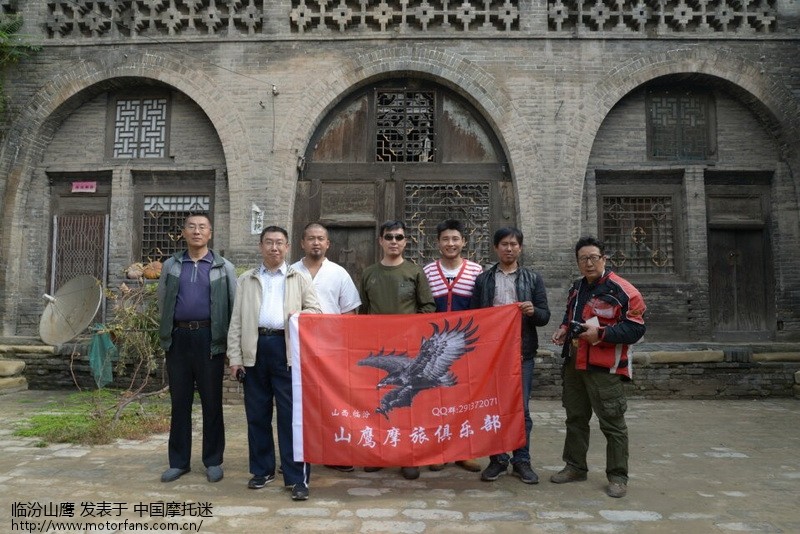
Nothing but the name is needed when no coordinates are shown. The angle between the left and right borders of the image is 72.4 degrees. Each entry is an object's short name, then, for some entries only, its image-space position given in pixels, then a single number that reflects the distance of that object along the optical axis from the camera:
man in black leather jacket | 4.33
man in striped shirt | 4.67
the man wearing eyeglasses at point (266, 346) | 4.10
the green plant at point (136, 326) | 6.66
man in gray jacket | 4.32
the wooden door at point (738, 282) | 9.49
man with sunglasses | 4.55
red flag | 4.04
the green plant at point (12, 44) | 9.44
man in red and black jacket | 4.03
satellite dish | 6.58
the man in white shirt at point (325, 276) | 4.48
